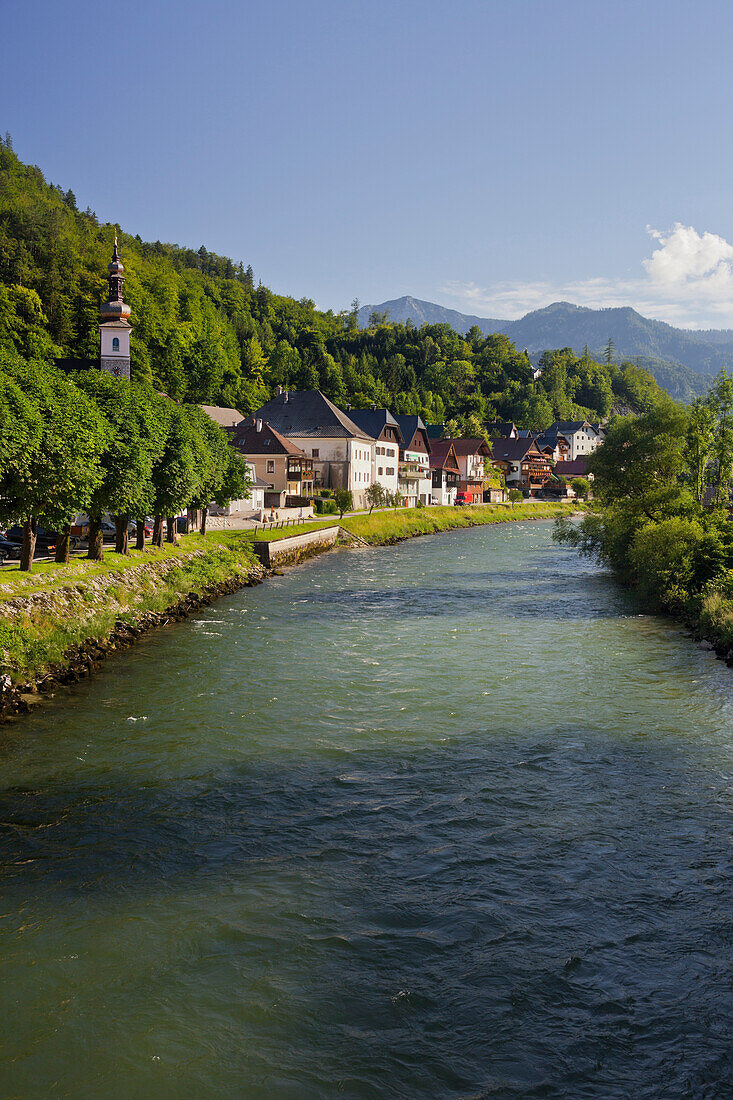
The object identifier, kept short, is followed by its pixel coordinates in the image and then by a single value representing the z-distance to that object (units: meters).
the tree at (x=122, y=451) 31.56
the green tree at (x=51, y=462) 24.30
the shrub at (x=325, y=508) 78.81
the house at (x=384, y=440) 100.69
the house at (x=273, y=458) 79.62
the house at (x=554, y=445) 177.25
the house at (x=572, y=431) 196.88
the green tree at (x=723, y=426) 49.81
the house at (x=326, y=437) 90.94
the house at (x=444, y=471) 119.12
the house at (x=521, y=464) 155.12
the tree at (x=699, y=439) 48.28
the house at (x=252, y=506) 64.38
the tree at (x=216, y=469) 44.34
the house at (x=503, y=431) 170.50
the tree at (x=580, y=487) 148.00
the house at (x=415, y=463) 109.62
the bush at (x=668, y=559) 35.34
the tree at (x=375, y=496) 93.44
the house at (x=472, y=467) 128.88
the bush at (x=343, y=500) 81.62
